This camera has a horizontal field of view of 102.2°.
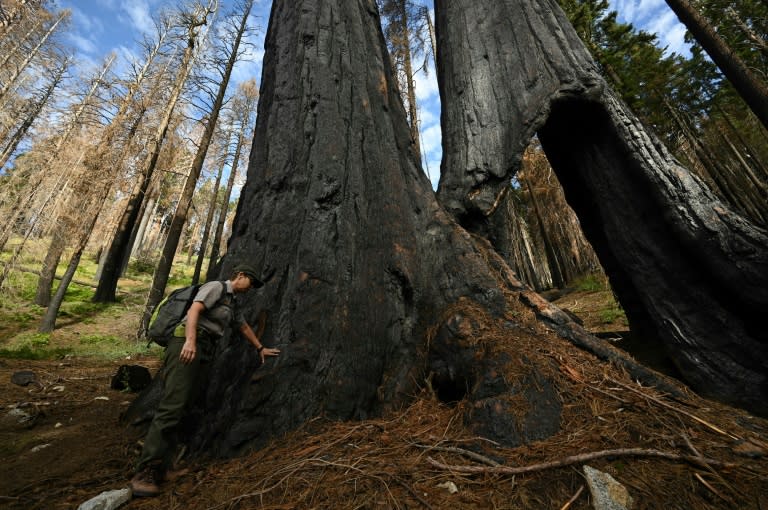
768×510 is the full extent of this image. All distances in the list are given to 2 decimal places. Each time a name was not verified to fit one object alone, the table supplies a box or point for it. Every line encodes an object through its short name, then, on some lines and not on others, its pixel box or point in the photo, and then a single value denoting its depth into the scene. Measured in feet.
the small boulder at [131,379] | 14.88
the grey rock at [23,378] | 15.15
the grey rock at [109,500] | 6.07
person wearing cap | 7.16
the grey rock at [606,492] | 4.86
